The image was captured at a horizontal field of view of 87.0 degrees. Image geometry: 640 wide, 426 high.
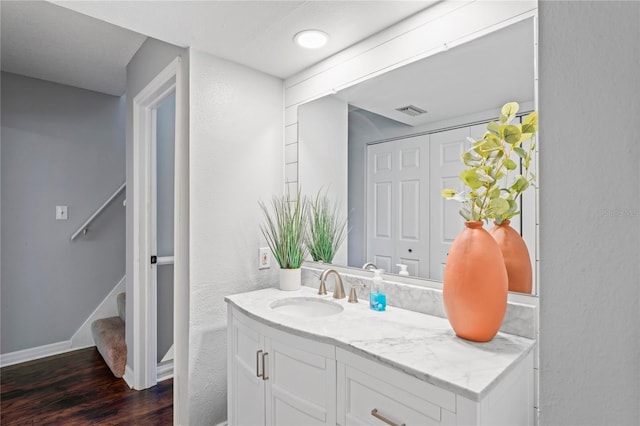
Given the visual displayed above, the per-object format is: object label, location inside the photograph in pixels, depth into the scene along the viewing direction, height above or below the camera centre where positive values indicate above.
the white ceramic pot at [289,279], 1.81 -0.35
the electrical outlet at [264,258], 1.95 -0.26
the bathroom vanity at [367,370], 0.85 -0.47
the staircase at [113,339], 2.48 -0.98
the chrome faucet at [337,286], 1.62 -0.35
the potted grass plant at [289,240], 1.82 -0.14
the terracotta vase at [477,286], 1.00 -0.22
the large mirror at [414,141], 1.19 +0.33
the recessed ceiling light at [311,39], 1.57 +0.84
